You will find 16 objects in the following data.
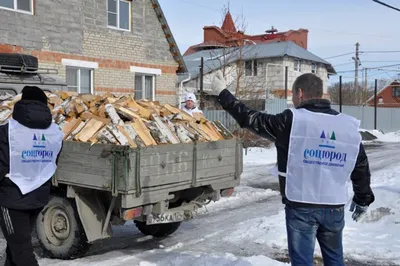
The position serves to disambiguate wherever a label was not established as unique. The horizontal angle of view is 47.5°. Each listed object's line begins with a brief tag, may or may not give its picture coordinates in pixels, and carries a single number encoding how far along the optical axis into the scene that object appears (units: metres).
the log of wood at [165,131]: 5.49
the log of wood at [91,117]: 5.32
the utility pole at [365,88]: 52.21
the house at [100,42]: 13.42
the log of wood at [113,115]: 5.31
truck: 4.73
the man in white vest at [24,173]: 3.85
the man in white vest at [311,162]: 3.27
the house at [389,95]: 57.38
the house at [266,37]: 47.16
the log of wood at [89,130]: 5.14
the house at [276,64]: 36.06
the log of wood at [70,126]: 5.40
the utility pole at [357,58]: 54.13
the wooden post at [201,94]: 18.76
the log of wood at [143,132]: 5.21
